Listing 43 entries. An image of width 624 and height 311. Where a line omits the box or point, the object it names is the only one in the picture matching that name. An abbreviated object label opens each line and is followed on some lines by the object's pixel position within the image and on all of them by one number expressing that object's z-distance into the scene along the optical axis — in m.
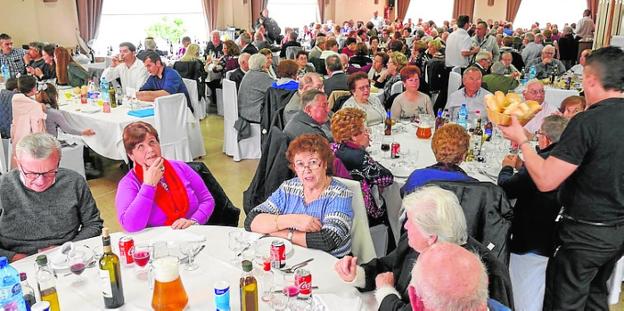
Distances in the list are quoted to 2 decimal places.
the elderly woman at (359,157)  3.08
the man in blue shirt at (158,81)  5.47
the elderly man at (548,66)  7.02
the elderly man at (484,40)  9.02
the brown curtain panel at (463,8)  16.80
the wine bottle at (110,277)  1.80
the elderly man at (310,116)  3.65
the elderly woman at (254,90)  5.67
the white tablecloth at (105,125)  4.84
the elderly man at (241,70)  6.39
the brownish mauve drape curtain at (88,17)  10.05
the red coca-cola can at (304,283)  1.81
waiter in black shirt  2.16
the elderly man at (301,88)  4.61
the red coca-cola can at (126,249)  2.12
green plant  11.23
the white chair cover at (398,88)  5.72
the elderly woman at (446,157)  2.70
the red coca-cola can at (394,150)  3.61
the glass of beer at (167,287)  1.70
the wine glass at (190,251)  2.11
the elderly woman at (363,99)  4.61
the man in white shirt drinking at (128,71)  6.19
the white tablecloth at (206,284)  1.85
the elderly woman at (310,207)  2.34
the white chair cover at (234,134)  5.82
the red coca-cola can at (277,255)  2.09
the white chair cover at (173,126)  4.99
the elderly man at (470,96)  4.63
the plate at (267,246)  2.20
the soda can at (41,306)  1.54
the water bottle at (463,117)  4.38
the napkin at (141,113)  5.00
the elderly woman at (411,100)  4.77
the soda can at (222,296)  1.69
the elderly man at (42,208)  2.43
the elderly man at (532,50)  8.62
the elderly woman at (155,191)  2.43
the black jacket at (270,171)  3.16
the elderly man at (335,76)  5.56
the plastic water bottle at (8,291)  1.65
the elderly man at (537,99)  4.23
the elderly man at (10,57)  7.55
